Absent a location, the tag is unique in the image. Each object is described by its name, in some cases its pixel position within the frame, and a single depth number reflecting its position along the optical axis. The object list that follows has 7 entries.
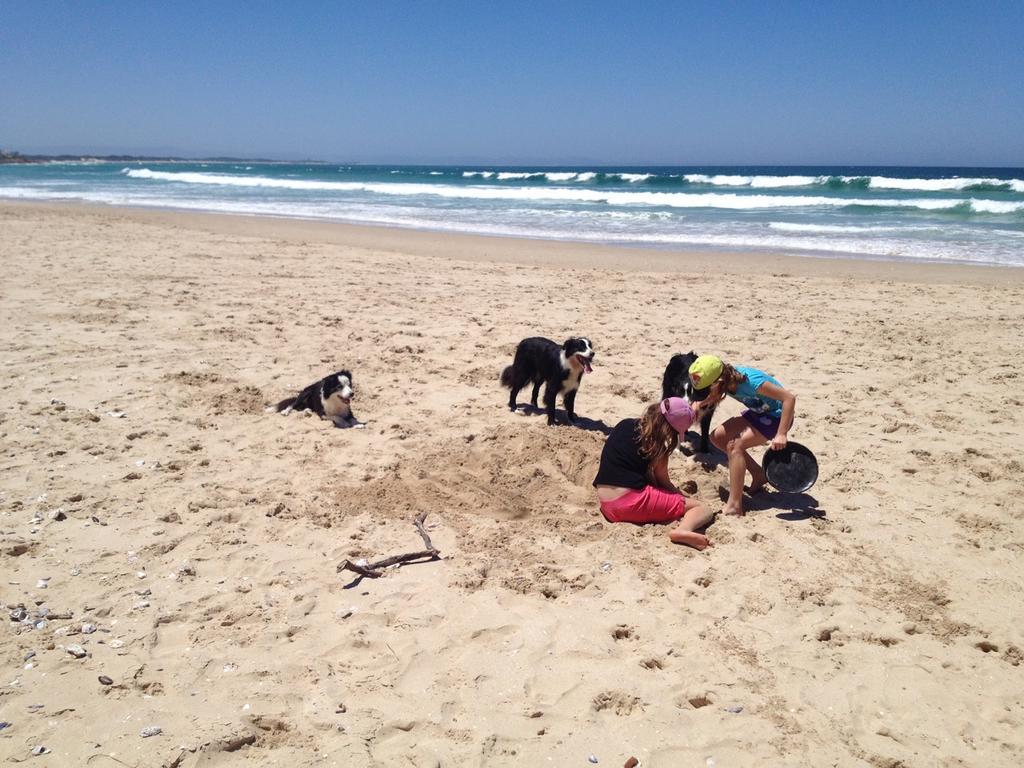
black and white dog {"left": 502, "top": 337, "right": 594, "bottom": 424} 6.29
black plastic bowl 5.02
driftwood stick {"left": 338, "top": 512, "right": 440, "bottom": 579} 4.07
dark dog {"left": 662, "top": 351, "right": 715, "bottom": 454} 5.96
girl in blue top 4.79
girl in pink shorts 4.73
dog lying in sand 6.36
